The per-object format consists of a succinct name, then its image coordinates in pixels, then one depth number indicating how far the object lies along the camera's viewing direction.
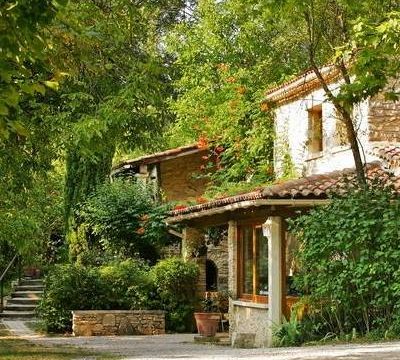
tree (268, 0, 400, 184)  13.89
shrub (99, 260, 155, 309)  22.86
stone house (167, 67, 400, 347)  16.86
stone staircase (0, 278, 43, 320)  27.66
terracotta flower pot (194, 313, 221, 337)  20.39
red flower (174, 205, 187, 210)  23.22
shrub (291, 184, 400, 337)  14.44
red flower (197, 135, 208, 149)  27.83
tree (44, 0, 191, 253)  11.79
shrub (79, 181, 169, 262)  25.83
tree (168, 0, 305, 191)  27.56
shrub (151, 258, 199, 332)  22.81
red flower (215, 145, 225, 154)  29.06
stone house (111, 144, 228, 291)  28.28
